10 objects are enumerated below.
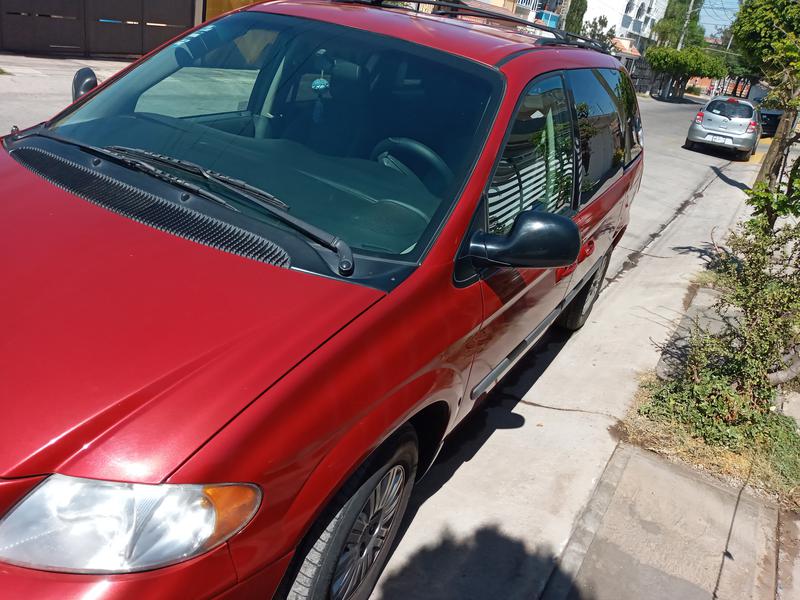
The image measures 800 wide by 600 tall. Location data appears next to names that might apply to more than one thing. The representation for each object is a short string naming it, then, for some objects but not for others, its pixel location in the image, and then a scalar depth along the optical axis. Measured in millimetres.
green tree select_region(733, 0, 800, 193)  5719
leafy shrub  3990
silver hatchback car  18438
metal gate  15922
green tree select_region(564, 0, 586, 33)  51438
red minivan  1588
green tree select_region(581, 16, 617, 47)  53378
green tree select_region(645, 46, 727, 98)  52438
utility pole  58294
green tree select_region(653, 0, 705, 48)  60906
